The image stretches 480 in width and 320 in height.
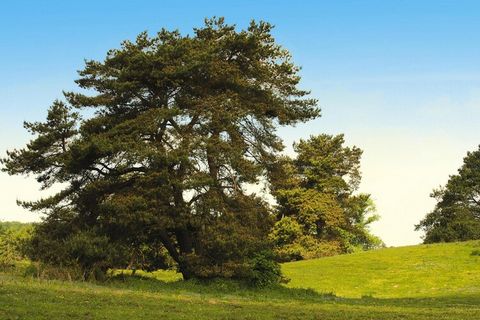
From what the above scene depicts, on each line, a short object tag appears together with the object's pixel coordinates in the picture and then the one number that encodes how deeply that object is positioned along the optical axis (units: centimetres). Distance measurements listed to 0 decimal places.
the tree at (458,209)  7219
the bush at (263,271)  3369
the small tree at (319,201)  7131
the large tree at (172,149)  3309
